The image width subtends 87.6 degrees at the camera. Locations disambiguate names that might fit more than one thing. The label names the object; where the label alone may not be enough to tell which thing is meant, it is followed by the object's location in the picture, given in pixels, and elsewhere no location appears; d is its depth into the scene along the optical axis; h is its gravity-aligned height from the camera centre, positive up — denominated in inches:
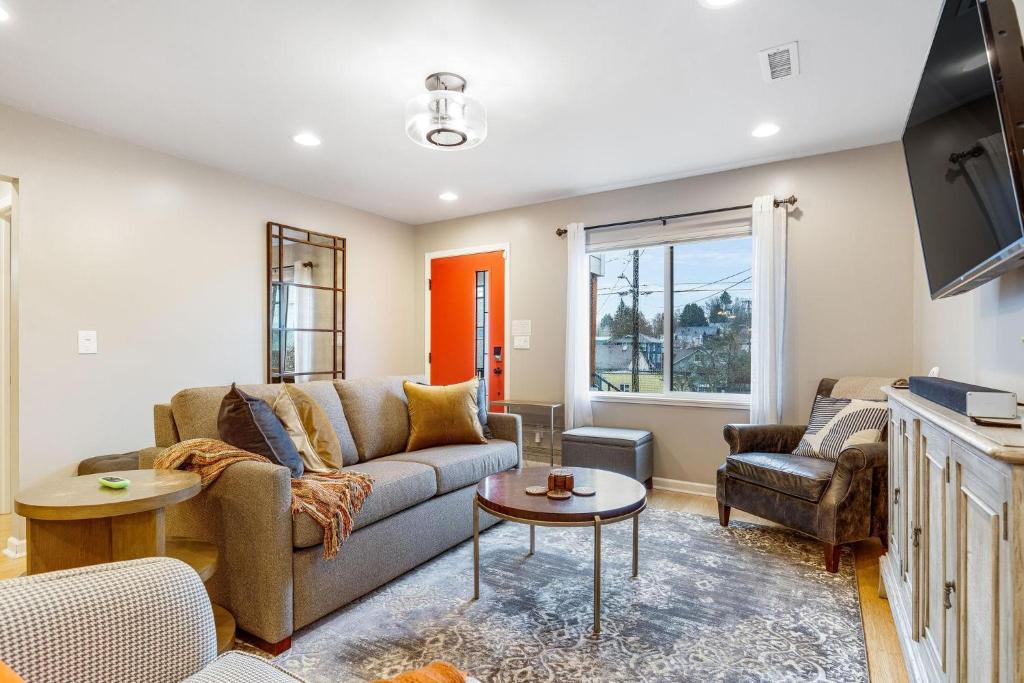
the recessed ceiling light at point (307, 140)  132.4 +50.9
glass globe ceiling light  100.0 +43.2
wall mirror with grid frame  169.9 +12.6
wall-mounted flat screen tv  46.0 +21.4
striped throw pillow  116.7 -18.6
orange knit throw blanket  81.7 -23.9
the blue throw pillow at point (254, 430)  88.0 -14.7
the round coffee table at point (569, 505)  81.7 -26.2
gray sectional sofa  77.7 -29.1
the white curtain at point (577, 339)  178.7 +1.5
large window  160.9 +8.1
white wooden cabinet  36.4 -18.2
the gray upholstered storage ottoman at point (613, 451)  155.0 -32.0
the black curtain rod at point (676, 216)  146.7 +39.2
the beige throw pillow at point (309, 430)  101.3 -17.3
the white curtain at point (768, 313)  145.7 +8.6
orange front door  202.8 +9.2
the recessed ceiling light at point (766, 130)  126.9 +51.8
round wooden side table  67.7 -24.7
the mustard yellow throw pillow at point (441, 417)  132.0 -18.7
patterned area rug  73.4 -44.2
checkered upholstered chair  32.6 -19.0
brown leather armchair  104.5 -30.8
